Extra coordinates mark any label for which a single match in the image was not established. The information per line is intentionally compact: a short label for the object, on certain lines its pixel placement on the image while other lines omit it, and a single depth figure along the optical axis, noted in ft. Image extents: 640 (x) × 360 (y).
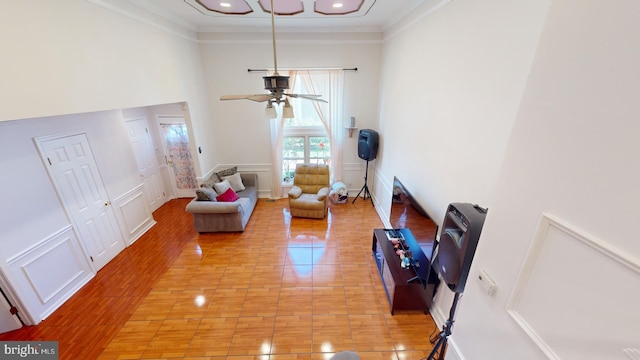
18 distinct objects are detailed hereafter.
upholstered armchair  14.64
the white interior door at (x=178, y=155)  16.19
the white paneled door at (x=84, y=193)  9.43
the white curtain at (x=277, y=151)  16.02
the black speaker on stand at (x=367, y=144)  14.89
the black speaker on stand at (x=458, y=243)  4.84
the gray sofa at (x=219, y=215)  12.67
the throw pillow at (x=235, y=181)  16.04
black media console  8.03
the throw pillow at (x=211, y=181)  14.35
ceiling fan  6.39
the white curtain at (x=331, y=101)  15.23
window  16.48
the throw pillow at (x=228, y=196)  13.98
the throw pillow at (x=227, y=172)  16.04
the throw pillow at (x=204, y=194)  13.11
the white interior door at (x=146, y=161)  14.37
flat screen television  7.75
